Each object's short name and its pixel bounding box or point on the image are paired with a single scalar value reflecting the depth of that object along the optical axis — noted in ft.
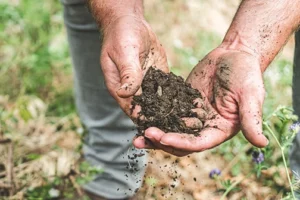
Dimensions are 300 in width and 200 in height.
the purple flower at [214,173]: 2.97
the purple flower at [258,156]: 2.73
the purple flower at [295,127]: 2.39
